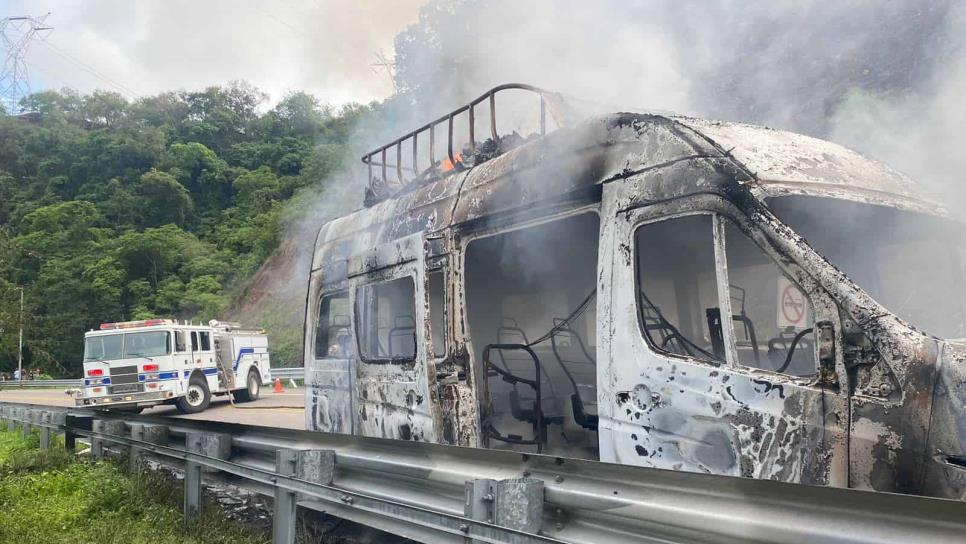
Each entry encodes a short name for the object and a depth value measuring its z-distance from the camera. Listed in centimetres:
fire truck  1641
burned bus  279
